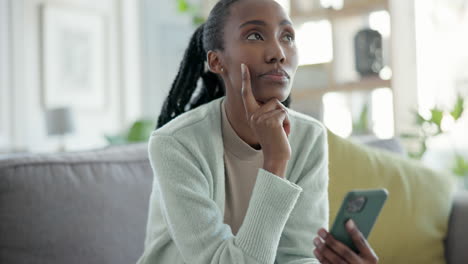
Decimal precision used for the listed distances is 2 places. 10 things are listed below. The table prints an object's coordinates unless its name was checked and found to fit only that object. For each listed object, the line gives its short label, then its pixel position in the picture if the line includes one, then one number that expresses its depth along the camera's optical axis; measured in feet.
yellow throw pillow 5.73
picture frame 15.10
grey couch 4.10
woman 3.46
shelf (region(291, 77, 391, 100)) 10.94
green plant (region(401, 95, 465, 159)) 8.66
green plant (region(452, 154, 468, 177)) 9.42
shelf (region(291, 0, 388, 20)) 10.96
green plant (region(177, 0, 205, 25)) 13.64
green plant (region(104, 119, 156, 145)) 12.70
